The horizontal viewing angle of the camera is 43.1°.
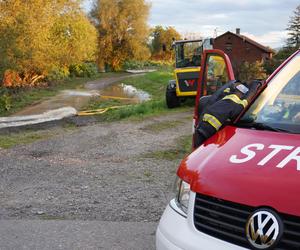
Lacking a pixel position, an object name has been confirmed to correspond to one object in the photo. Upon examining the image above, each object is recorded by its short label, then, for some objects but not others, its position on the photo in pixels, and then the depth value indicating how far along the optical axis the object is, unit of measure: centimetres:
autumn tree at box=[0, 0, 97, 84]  1970
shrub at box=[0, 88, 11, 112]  1657
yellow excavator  1392
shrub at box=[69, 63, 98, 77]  3819
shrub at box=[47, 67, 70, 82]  2927
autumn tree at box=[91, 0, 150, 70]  5066
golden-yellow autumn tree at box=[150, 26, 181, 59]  6775
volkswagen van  197
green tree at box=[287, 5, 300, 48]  3504
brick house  5019
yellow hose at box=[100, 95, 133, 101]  2135
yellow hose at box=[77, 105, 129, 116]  1461
